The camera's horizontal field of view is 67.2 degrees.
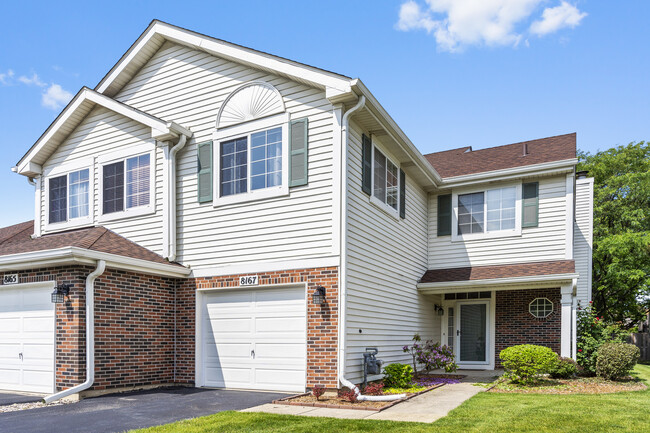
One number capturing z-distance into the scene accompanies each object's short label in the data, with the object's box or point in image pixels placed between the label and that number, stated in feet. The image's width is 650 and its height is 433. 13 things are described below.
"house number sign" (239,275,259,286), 31.99
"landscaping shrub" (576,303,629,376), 38.60
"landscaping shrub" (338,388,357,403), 26.63
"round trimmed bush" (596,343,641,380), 35.73
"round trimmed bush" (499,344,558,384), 33.81
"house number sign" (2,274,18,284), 32.50
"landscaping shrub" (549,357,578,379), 36.02
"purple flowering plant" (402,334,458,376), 39.91
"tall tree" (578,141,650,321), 71.87
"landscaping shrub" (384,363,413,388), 31.78
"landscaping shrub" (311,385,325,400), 26.66
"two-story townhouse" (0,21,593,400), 29.81
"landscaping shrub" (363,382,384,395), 28.45
